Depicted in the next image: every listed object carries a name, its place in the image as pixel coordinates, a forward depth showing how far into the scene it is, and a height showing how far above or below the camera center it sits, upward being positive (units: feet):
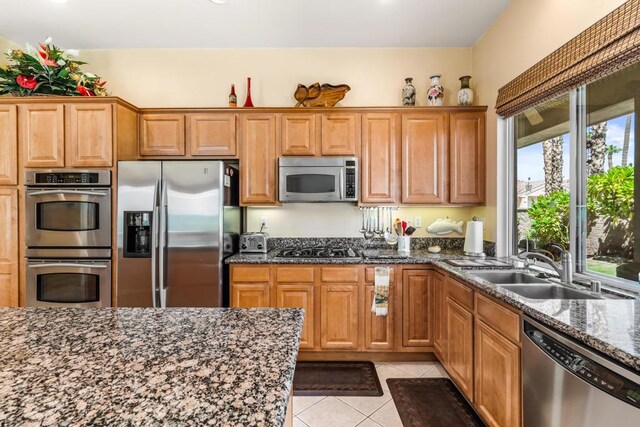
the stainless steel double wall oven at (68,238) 8.74 -0.75
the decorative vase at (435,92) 10.25 +3.85
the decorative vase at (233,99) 10.29 +3.63
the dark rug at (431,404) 6.72 -4.38
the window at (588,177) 5.58 +0.75
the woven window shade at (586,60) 4.89 +2.83
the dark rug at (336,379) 7.76 -4.36
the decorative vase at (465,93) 10.13 +3.78
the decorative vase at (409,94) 10.39 +3.83
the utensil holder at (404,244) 9.97 -1.01
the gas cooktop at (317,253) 9.50 -1.28
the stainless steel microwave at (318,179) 9.72 +1.00
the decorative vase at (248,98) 10.22 +3.65
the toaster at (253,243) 9.82 -1.00
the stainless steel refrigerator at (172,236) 8.56 -0.67
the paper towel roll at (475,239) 9.34 -0.79
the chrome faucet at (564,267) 5.91 -1.03
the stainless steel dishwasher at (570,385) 3.32 -2.08
